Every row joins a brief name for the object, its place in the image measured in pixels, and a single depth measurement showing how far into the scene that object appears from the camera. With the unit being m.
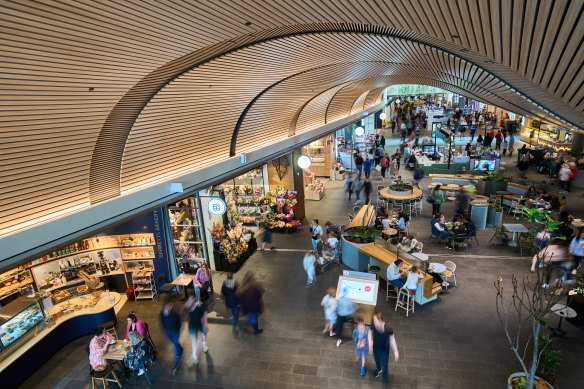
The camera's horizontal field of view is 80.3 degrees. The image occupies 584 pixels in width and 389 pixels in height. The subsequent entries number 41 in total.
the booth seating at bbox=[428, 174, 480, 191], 17.09
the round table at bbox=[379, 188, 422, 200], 14.91
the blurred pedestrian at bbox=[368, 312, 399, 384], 6.42
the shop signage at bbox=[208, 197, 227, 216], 10.16
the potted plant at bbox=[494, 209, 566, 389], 5.29
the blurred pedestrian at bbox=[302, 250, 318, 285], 9.84
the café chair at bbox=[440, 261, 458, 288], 9.48
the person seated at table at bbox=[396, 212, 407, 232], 11.99
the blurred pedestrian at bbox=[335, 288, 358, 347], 7.92
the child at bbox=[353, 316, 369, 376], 6.83
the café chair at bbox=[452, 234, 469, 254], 11.36
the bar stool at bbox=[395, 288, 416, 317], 8.52
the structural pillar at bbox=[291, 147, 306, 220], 14.89
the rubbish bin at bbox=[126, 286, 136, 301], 10.21
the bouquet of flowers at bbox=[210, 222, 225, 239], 11.34
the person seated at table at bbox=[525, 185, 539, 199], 14.59
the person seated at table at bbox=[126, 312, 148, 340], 7.32
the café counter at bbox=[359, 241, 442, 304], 8.83
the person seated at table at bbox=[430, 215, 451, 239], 11.77
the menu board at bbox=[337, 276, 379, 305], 7.91
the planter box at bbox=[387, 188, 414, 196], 15.11
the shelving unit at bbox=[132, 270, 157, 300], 10.24
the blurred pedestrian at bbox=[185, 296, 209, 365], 7.42
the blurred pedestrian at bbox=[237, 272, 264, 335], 8.14
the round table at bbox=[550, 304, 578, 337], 7.32
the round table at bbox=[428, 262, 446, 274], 9.36
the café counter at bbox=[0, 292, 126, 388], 7.15
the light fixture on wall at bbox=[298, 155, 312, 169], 13.81
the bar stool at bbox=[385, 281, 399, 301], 9.18
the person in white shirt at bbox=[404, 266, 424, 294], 8.32
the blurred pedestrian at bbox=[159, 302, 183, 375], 7.36
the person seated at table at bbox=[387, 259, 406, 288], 8.74
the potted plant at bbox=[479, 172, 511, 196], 16.31
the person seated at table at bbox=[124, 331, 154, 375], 7.14
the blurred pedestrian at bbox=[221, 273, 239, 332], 8.45
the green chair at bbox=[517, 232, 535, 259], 10.98
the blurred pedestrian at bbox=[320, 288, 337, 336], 7.71
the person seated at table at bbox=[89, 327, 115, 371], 7.00
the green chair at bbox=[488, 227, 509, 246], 11.70
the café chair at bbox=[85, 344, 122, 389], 6.88
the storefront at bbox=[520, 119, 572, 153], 22.73
